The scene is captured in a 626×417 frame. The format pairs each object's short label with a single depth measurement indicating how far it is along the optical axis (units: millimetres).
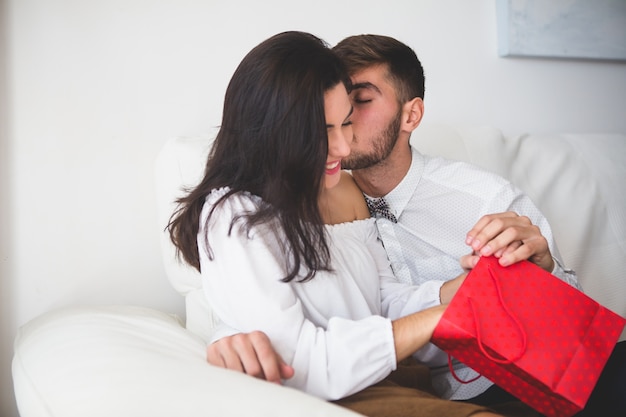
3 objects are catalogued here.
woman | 924
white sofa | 783
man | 1396
